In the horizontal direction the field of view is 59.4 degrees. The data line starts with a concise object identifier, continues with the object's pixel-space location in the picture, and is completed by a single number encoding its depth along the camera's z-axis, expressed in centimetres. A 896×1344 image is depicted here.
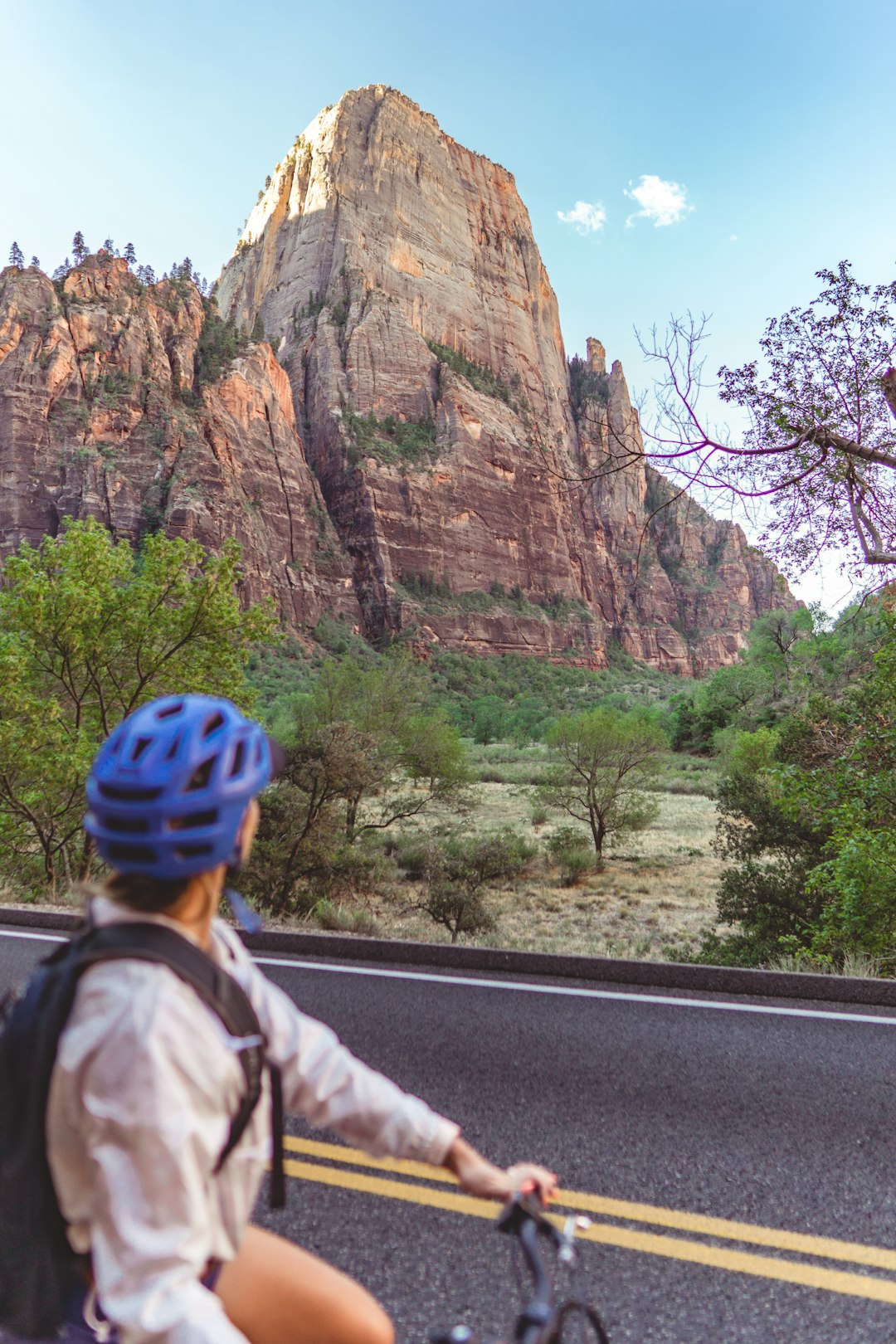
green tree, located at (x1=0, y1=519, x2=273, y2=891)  1268
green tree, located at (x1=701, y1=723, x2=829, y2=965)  1327
